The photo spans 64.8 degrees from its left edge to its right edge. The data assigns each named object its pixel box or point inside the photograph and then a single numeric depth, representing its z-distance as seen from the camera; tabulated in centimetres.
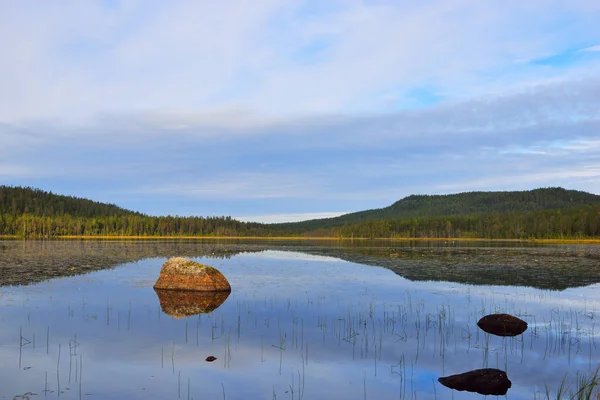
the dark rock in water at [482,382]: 1253
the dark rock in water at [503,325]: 1944
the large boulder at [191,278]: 3094
